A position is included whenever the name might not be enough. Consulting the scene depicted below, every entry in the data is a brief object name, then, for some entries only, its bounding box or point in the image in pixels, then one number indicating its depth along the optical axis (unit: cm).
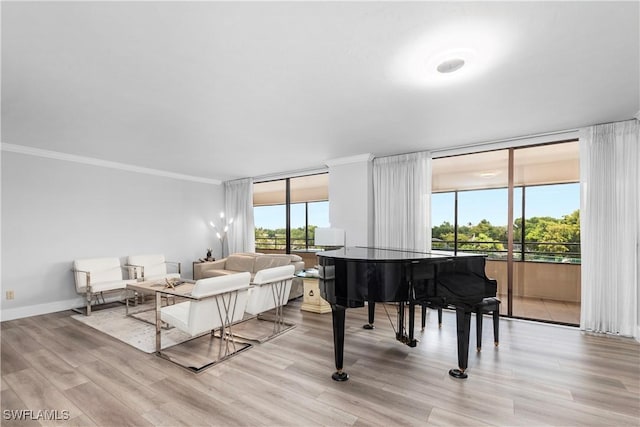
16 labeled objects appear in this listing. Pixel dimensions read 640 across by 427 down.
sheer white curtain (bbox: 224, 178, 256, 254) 695
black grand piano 244
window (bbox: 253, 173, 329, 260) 679
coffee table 354
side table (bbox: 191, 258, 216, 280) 618
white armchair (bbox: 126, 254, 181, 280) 515
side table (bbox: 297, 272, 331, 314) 443
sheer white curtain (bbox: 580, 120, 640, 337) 336
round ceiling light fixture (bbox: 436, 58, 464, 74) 214
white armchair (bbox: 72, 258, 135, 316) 440
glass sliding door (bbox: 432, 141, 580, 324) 466
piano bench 305
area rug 332
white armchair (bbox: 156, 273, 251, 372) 276
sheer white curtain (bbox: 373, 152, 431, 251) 465
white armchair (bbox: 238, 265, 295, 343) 341
